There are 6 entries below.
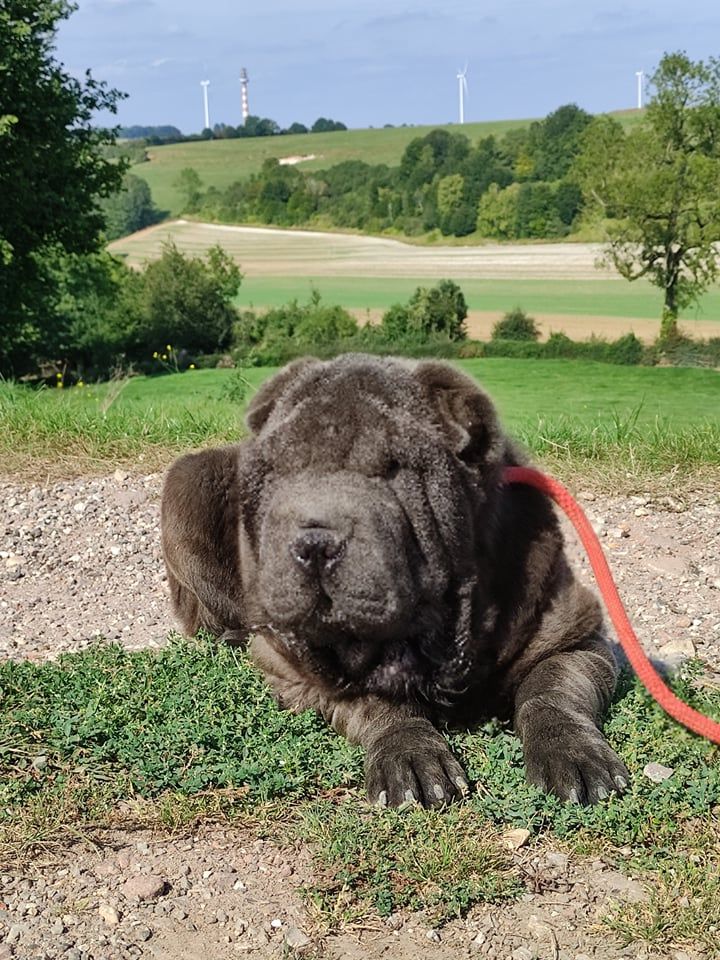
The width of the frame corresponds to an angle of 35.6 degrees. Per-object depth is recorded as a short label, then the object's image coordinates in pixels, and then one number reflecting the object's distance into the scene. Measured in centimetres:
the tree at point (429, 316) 2302
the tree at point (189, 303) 2958
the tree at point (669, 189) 2239
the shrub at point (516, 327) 2269
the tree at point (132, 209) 4025
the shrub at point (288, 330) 2464
